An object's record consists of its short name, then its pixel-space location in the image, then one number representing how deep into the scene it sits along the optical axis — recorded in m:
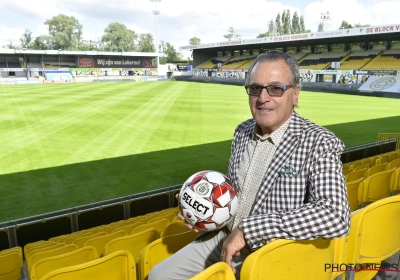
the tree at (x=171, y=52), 120.54
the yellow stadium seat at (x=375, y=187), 3.91
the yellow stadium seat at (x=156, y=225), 3.89
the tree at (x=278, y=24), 103.81
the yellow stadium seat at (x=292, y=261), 1.54
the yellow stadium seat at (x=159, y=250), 2.23
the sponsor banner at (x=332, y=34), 35.50
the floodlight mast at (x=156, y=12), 77.44
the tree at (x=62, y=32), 94.50
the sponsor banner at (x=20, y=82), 53.56
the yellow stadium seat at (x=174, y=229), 2.96
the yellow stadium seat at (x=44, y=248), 3.78
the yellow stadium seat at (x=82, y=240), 4.01
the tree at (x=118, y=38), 102.56
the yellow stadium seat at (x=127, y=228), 4.39
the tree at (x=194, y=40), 136.12
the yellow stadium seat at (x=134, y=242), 2.92
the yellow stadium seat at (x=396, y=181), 4.09
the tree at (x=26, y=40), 99.47
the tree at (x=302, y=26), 103.91
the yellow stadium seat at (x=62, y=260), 2.65
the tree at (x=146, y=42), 118.84
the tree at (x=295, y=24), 103.01
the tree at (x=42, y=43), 94.88
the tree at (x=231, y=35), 116.37
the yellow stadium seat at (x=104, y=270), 1.87
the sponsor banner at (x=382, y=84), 33.44
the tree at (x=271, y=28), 102.97
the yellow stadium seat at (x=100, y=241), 3.62
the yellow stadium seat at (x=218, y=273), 1.42
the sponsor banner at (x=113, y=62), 72.69
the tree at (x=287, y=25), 102.56
